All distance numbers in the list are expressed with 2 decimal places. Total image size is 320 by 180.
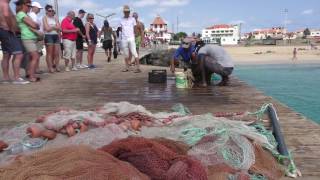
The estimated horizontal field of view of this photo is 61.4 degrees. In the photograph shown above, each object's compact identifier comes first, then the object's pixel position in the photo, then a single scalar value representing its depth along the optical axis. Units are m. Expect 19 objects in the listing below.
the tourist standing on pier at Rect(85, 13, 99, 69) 7.79
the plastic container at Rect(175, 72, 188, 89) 5.07
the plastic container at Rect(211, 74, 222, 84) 5.73
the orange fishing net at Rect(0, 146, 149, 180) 1.56
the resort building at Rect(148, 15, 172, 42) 67.70
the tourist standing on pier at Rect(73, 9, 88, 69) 7.60
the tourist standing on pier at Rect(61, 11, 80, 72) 7.00
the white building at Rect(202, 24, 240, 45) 94.23
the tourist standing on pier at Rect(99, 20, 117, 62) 10.14
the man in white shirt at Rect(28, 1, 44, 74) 6.21
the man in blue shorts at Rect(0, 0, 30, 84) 4.94
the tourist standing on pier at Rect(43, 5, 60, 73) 6.33
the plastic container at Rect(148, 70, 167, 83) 5.60
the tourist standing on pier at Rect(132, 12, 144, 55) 8.50
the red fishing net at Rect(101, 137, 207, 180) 1.74
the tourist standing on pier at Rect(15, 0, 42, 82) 5.36
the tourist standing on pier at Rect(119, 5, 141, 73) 6.78
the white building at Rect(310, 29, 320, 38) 113.79
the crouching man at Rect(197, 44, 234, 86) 5.35
